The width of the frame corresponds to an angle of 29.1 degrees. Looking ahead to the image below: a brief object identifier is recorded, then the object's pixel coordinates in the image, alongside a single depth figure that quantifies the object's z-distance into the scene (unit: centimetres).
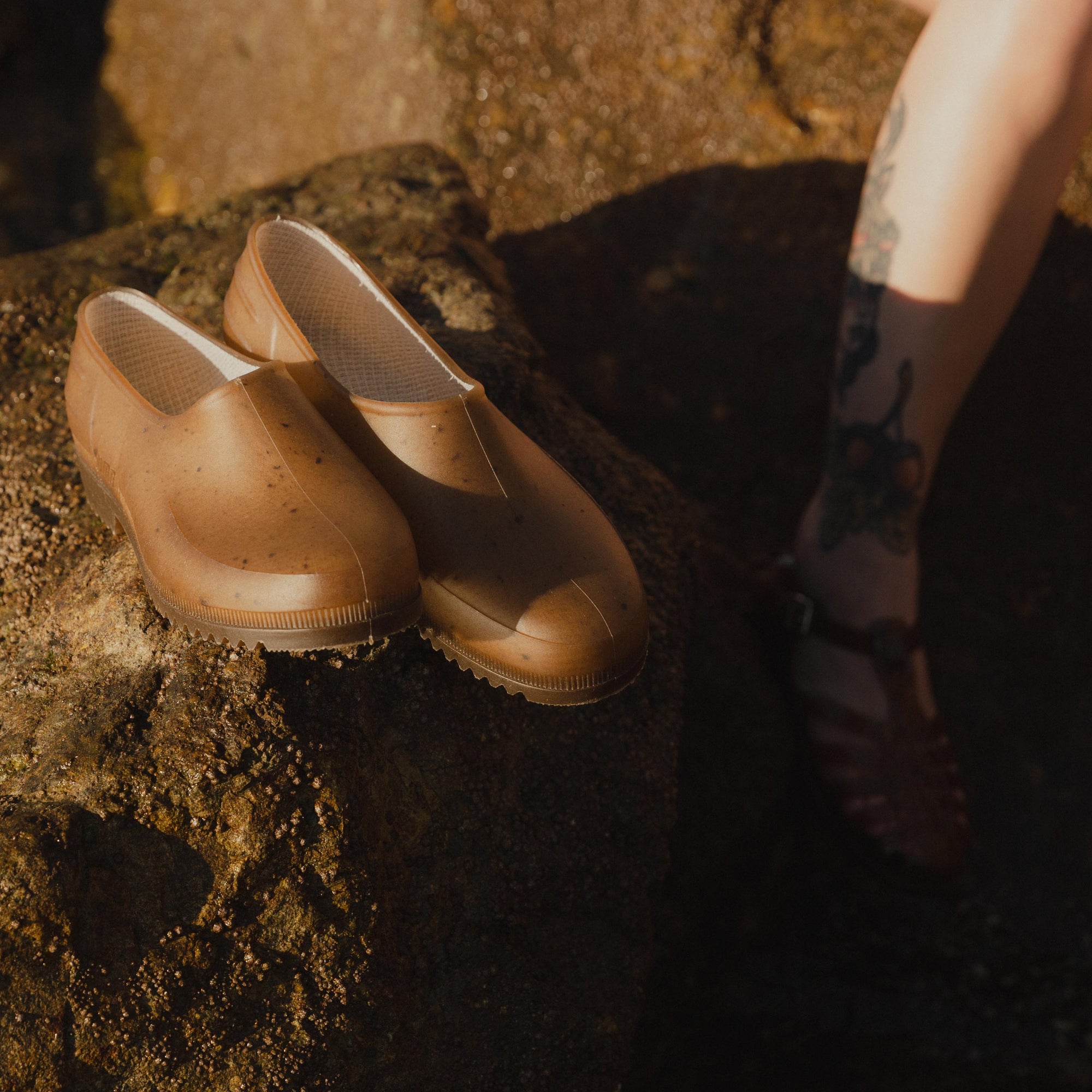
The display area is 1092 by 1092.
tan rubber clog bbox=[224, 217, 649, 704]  98
